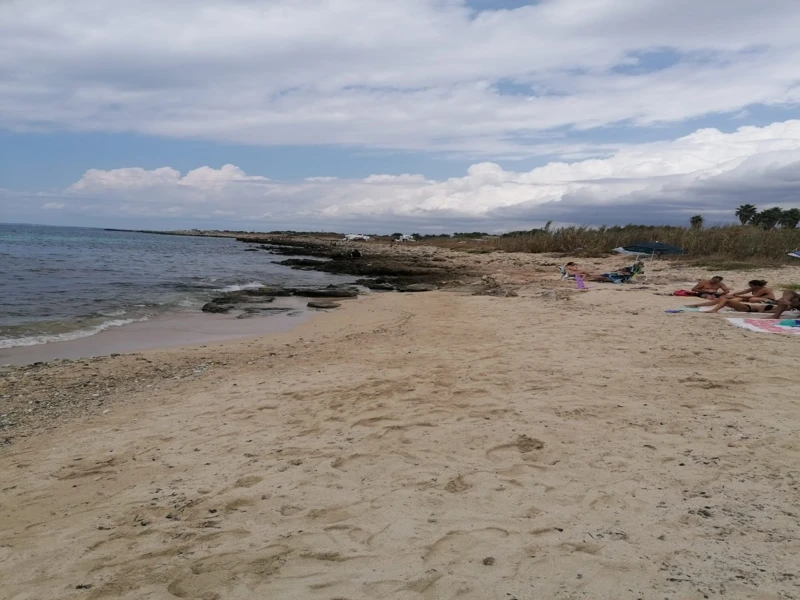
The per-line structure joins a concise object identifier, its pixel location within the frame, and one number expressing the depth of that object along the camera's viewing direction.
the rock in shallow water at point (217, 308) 13.19
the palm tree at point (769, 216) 48.31
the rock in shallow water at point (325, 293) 16.72
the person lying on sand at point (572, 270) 18.13
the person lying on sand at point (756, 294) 10.38
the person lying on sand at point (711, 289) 11.88
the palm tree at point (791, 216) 45.47
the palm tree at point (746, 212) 51.28
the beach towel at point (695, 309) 10.28
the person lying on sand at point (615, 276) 17.00
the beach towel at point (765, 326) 7.91
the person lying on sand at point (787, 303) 9.26
